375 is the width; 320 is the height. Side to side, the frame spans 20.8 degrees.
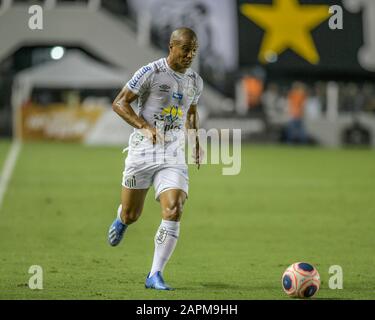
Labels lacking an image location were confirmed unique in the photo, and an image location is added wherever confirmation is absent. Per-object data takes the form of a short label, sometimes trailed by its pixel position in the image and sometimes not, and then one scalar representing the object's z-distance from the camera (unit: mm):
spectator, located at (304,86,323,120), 36875
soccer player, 9703
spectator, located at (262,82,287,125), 37062
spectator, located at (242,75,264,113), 37594
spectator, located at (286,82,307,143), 35969
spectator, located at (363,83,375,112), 37188
